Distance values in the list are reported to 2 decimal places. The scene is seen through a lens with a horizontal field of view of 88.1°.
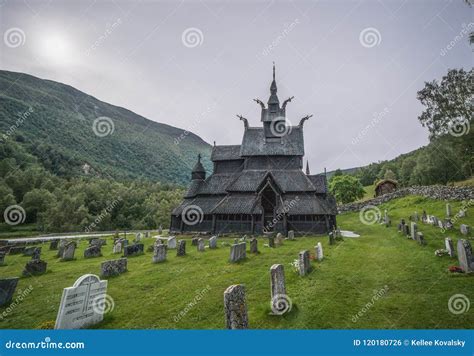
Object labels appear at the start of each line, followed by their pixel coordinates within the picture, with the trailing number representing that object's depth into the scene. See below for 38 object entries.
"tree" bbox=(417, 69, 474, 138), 26.80
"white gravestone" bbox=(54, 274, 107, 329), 6.14
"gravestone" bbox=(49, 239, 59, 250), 22.41
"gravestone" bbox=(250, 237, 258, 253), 15.06
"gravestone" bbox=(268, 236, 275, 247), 17.71
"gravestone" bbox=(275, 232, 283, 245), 18.46
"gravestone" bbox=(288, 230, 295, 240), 21.64
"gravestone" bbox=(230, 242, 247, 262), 12.84
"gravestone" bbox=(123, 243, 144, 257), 16.78
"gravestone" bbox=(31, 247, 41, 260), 16.86
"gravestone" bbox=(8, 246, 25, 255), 20.70
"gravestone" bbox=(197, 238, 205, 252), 16.98
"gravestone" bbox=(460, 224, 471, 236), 15.34
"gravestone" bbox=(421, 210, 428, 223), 22.56
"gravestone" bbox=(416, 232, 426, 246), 14.30
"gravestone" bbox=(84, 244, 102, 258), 17.28
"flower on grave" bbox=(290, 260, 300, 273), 10.45
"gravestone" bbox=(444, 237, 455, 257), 11.07
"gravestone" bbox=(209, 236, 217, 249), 18.05
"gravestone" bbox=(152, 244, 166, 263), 13.88
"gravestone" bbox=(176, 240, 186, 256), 15.43
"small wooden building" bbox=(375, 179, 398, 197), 56.91
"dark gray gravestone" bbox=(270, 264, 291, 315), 6.73
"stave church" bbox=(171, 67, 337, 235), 25.05
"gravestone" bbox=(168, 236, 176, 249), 18.43
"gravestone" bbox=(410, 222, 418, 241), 15.64
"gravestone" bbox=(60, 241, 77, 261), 16.58
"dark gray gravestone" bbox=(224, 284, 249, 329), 5.45
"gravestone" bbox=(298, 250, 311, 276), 9.84
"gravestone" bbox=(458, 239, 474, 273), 8.84
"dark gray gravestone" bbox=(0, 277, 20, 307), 8.53
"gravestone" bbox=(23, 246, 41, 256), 19.59
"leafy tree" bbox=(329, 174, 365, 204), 59.06
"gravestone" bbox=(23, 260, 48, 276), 12.37
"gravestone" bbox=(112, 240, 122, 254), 18.58
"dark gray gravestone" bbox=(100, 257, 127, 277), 11.04
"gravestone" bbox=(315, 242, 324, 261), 12.52
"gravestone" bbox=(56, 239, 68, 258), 17.90
